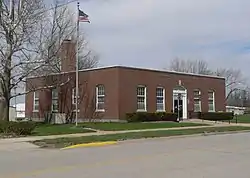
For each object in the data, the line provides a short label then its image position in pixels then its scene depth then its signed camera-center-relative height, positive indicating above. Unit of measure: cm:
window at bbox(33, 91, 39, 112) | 4458 +82
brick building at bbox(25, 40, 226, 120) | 3612 +161
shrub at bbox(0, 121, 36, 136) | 2239 -97
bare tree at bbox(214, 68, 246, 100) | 9608 +634
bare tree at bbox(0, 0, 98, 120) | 2889 +482
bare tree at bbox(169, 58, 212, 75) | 8602 +828
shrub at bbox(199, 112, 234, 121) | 4172 -63
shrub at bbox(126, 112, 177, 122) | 3550 -61
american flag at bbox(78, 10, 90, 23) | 2935 +645
